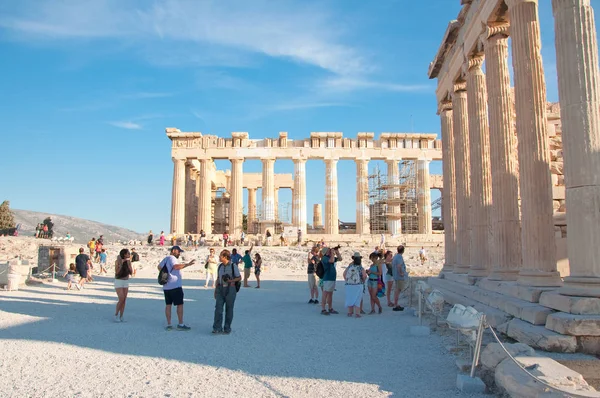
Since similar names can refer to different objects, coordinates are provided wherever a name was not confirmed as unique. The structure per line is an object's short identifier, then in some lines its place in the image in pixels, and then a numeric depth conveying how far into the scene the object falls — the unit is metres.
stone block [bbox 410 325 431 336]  8.53
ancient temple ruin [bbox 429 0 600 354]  6.88
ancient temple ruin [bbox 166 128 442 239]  40.75
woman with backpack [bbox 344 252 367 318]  10.70
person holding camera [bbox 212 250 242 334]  8.59
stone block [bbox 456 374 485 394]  5.27
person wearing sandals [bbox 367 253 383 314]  11.63
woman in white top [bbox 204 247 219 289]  17.05
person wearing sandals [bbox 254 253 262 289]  18.00
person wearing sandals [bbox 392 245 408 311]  12.16
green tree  48.78
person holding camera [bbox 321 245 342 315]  11.23
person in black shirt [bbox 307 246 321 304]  13.62
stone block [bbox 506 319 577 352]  6.18
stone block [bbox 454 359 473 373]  5.96
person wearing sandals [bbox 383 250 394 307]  13.26
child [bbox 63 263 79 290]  16.00
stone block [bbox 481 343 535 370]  5.51
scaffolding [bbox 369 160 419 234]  41.66
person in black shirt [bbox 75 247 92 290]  16.03
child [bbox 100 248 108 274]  22.97
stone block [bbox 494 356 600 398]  4.35
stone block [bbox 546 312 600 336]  6.14
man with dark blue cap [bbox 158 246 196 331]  8.97
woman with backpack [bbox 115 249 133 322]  9.80
